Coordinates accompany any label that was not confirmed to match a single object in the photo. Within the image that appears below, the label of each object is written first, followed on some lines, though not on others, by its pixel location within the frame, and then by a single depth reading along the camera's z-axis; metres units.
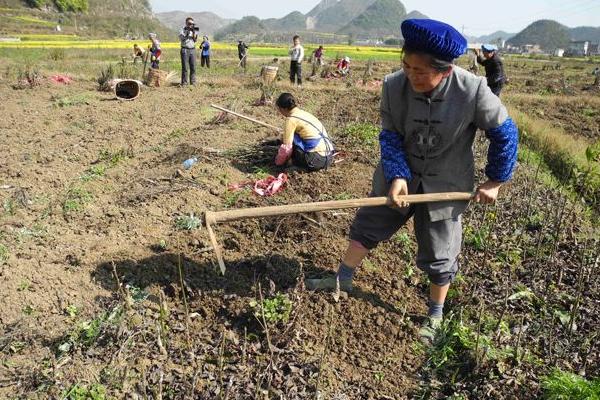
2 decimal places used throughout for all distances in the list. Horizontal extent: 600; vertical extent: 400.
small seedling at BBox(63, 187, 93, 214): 4.28
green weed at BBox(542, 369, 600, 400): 2.14
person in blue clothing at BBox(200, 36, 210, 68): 17.62
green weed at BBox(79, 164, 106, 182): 5.17
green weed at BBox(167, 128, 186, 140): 7.05
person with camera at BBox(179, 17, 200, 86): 11.23
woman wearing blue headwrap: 2.12
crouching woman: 4.98
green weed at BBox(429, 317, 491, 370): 2.55
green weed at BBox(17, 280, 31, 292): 2.97
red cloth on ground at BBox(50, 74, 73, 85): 11.63
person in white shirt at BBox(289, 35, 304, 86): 12.55
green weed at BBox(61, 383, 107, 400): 2.21
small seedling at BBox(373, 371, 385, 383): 2.47
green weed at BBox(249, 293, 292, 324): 2.63
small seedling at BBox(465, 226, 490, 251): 3.78
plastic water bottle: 5.29
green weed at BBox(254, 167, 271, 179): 5.23
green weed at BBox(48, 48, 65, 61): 17.64
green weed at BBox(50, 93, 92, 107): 8.97
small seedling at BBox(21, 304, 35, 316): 2.83
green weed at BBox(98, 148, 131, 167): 5.83
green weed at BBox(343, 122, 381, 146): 6.59
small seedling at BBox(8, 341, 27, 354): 2.53
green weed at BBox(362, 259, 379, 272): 3.39
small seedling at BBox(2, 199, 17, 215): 4.16
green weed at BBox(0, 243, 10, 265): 3.22
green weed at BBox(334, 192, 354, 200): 4.64
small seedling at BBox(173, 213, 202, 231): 3.89
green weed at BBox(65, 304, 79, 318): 2.81
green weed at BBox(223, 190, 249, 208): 4.50
